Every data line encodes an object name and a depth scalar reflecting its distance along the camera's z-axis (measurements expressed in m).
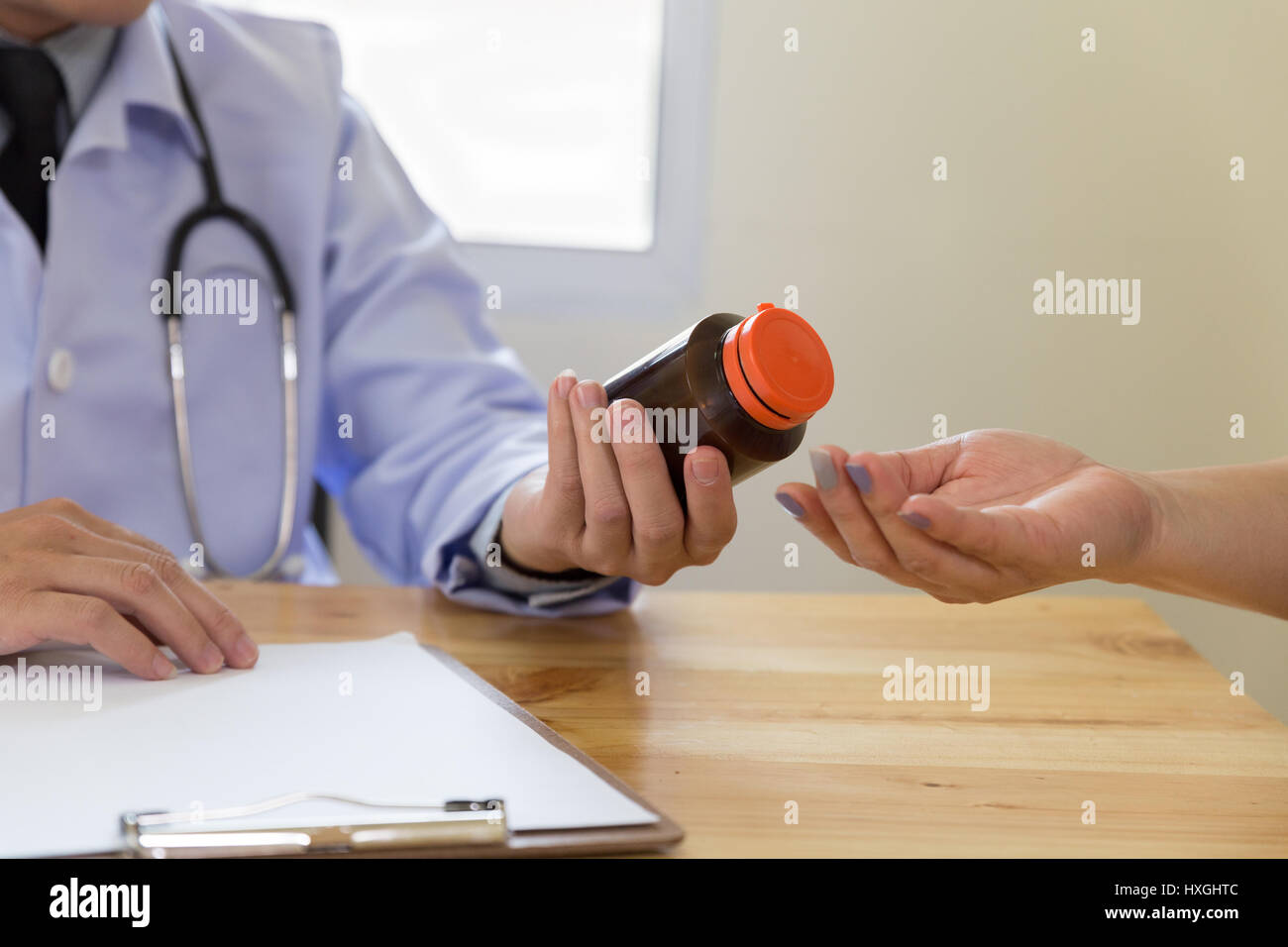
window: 1.67
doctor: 0.86
